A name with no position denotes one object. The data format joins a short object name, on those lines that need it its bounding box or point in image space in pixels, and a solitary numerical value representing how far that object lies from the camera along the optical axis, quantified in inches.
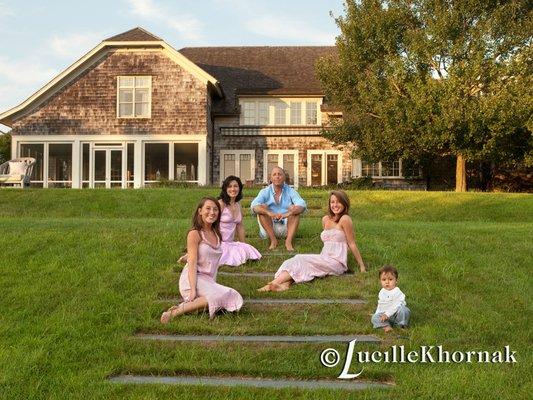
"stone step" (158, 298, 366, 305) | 274.4
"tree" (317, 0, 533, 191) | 888.3
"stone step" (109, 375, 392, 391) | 192.2
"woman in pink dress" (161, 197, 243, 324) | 256.8
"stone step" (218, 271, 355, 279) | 316.8
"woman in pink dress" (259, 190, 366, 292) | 303.4
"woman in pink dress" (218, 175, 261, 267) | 339.6
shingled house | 1087.0
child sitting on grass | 240.8
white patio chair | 922.7
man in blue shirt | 381.4
